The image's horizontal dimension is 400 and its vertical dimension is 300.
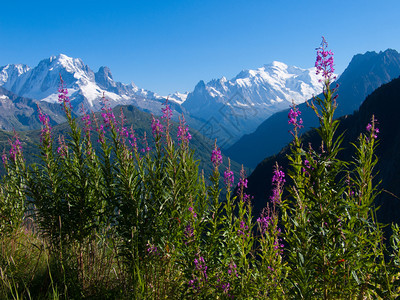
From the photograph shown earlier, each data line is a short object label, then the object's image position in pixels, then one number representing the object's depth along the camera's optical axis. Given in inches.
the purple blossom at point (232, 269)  186.5
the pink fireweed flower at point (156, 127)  212.5
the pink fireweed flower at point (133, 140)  213.5
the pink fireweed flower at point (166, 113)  214.1
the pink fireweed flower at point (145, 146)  216.0
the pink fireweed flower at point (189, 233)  183.0
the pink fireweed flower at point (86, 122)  232.4
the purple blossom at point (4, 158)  312.8
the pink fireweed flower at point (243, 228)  201.4
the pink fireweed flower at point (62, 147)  258.2
